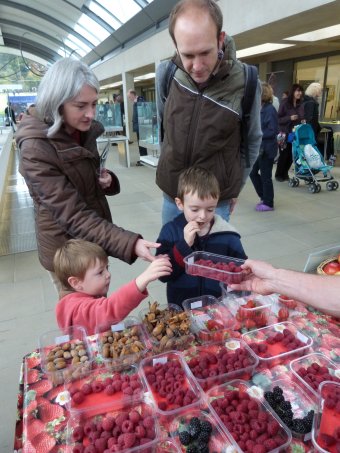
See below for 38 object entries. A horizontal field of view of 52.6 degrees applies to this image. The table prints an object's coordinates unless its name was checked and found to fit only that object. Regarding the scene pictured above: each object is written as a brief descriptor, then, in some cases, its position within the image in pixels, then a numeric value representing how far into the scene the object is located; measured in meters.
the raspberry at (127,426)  0.91
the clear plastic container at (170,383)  1.01
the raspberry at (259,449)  0.84
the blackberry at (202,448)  0.88
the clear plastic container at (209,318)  1.32
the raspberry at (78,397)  1.03
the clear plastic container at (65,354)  1.12
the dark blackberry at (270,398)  1.01
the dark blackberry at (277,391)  1.04
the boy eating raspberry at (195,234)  1.69
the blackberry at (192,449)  0.88
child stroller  5.88
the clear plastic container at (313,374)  1.06
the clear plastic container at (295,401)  0.92
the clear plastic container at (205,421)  0.90
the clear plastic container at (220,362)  1.11
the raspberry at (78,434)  0.91
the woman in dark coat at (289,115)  6.42
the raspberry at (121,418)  0.94
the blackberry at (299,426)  0.91
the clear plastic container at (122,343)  1.17
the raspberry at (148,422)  0.93
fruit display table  0.92
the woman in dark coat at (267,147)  4.99
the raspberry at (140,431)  0.90
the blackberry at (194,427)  0.92
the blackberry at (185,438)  0.90
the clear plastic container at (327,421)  0.88
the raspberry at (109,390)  1.06
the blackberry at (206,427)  0.92
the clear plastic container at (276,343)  1.21
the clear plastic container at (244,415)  0.88
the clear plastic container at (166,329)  1.23
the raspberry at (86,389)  1.06
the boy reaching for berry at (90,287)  1.35
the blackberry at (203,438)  0.90
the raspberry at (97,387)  1.08
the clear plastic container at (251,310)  1.42
